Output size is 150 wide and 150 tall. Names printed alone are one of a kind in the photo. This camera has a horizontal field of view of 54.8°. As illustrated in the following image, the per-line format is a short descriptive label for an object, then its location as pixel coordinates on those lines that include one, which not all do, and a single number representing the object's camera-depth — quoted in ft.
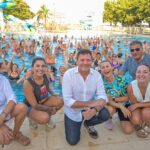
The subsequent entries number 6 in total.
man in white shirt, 7.65
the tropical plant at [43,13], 150.64
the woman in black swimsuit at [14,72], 20.59
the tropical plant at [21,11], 130.57
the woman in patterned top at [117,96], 8.57
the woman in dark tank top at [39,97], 8.15
